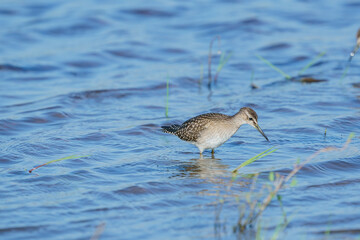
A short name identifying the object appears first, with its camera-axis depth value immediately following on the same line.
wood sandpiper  17.09
